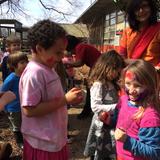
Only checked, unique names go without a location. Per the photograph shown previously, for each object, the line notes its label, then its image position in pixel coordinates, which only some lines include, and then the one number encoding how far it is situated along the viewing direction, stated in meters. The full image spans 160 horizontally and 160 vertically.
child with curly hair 1.24
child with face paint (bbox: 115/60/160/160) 1.18
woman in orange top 1.89
